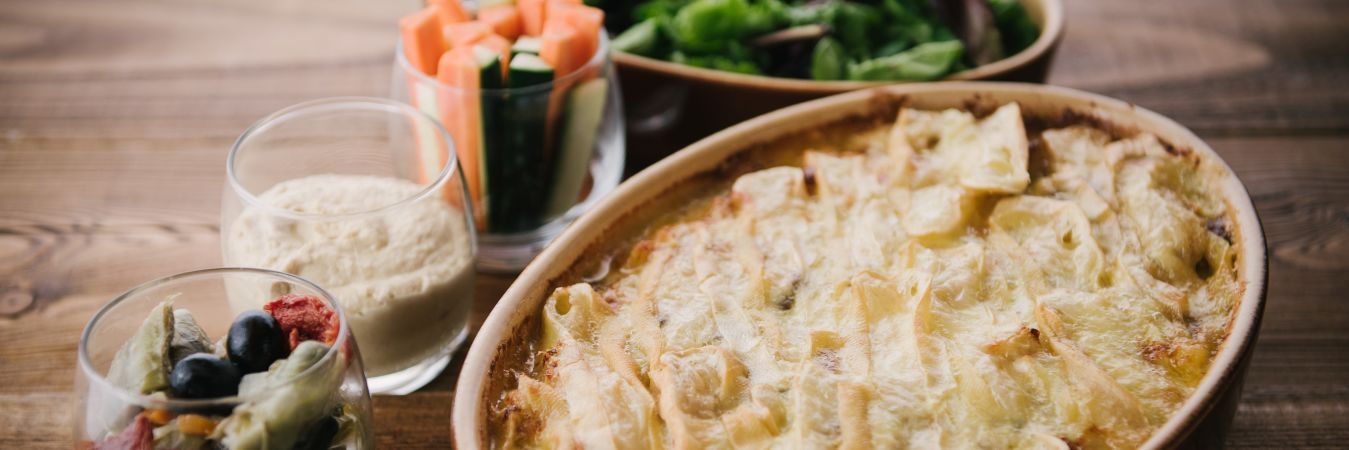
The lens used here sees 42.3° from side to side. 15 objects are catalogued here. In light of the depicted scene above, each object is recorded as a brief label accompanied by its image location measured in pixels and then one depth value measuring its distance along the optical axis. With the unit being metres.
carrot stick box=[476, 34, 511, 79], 0.63
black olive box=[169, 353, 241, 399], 0.47
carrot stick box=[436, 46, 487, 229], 0.62
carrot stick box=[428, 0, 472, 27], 0.64
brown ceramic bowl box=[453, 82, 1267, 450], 0.50
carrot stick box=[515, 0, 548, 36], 0.65
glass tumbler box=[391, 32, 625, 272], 0.63
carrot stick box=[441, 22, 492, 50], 0.63
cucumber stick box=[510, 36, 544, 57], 0.64
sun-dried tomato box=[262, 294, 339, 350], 0.50
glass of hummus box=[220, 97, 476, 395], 0.57
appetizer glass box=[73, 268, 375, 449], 0.46
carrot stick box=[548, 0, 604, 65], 0.64
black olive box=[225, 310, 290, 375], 0.48
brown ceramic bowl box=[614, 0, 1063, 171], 0.67
